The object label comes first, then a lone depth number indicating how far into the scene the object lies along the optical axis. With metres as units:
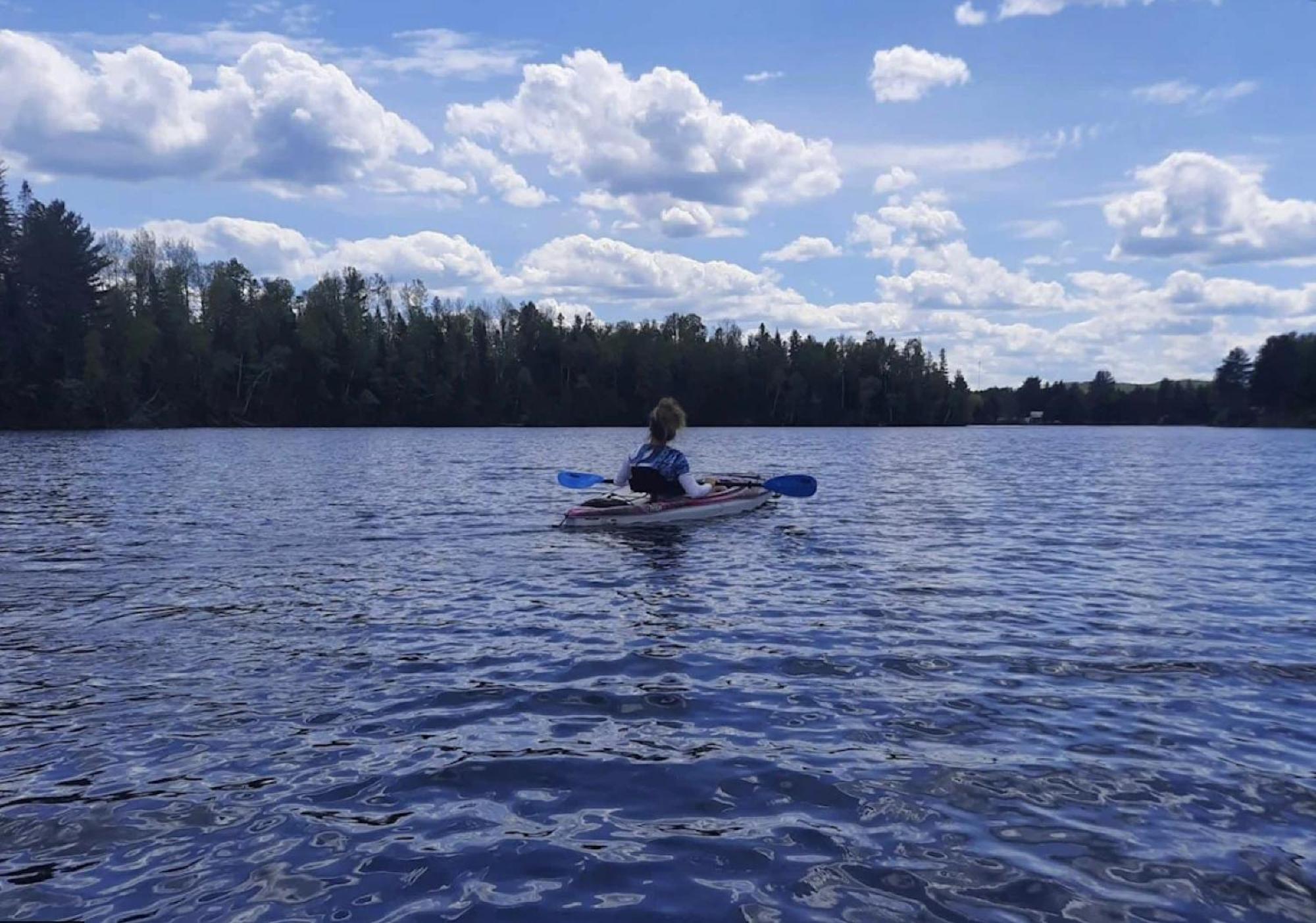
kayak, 18.52
